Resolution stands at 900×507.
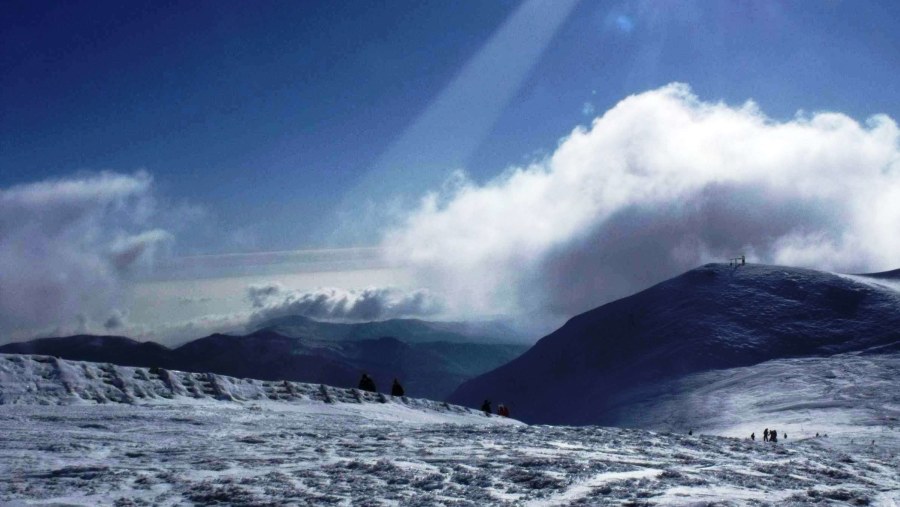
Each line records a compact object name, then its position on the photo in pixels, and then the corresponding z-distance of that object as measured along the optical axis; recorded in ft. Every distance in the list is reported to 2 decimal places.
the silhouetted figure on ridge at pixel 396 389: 122.64
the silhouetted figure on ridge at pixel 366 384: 122.83
